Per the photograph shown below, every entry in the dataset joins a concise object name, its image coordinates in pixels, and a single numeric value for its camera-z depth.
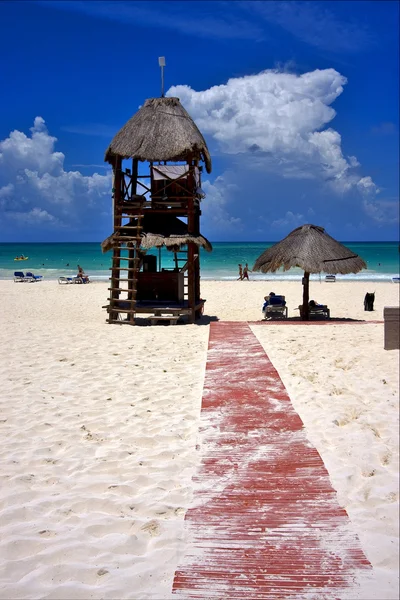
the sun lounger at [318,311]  15.31
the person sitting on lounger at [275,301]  15.83
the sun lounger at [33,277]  35.22
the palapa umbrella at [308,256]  13.74
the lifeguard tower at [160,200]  13.43
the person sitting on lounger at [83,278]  33.25
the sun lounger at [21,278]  34.72
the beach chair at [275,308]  15.66
